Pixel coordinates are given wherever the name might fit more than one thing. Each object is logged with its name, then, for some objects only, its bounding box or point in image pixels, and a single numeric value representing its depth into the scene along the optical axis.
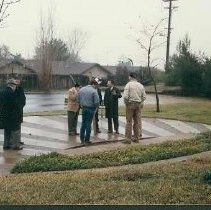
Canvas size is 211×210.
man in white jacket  14.31
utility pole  51.25
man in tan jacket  16.14
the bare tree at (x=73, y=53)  102.48
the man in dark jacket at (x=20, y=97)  13.63
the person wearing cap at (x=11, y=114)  13.48
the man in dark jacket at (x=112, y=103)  16.98
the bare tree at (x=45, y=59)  59.52
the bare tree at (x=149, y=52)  29.33
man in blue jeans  14.55
